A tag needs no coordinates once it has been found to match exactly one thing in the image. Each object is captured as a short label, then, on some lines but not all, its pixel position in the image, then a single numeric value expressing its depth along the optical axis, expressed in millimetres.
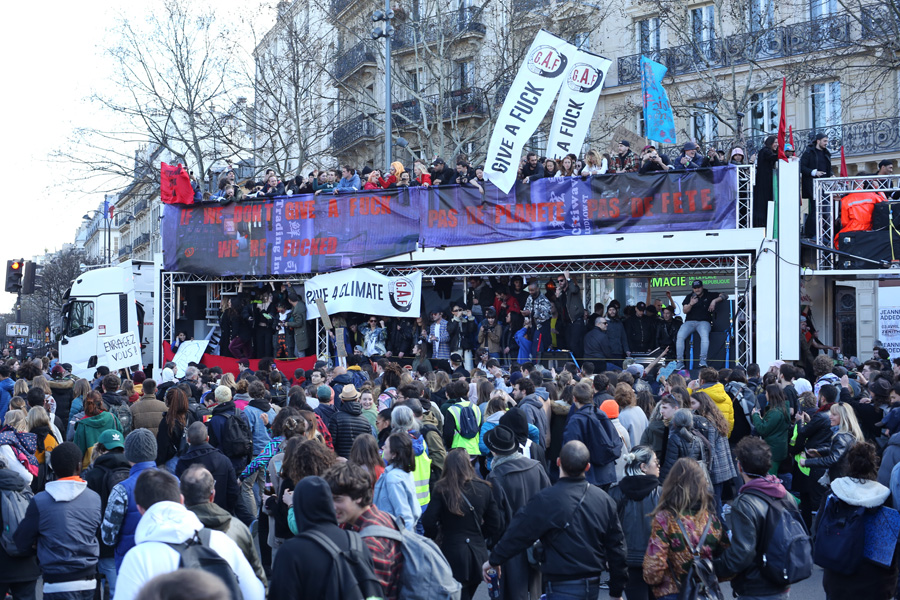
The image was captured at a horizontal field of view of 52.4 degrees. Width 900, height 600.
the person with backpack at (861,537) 5375
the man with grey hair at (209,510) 4522
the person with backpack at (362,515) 4387
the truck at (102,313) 21031
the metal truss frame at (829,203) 15031
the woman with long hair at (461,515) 5742
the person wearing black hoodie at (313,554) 3697
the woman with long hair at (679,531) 5000
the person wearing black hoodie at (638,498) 5750
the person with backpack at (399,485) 5500
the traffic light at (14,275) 22547
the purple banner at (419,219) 15273
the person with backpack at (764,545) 4918
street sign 49000
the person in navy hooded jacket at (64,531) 5648
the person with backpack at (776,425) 9070
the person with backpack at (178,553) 3701
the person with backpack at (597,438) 7891
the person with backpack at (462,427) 8172
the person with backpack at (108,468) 6551
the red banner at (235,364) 18844
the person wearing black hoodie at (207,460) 7023
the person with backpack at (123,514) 5551
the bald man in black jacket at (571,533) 5152
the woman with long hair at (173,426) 8602
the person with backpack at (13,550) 5934
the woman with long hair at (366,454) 5551
